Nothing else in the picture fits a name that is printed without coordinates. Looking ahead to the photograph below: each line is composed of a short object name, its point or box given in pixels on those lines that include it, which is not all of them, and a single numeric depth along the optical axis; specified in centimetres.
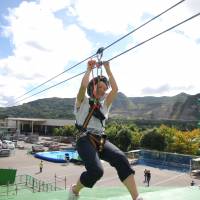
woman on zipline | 298
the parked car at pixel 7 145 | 3346
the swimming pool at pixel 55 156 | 2672
